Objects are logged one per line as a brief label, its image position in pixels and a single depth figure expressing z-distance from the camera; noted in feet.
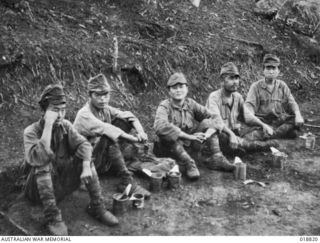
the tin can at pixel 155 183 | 16.14
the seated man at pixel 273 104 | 22.90
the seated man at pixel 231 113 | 19.79
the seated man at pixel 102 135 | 15.93
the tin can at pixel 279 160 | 18.99
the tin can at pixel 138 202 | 14.74
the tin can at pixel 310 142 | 21.88
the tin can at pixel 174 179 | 16.34
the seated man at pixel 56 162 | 12.96
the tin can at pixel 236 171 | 17.65
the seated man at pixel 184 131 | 17.56
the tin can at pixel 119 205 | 14.25
